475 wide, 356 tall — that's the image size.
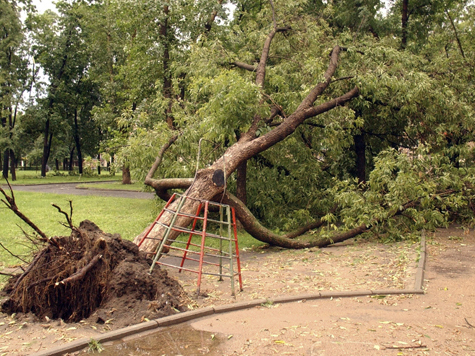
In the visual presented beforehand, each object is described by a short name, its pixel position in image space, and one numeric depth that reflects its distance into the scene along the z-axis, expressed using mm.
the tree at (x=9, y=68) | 28234
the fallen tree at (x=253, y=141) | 7305
